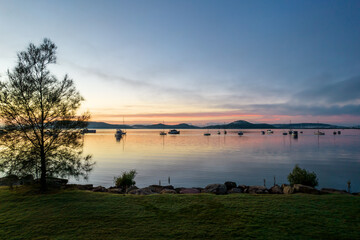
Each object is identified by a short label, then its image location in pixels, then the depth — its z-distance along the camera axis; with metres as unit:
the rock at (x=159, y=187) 18.01
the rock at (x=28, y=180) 13.86
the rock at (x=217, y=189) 15.54
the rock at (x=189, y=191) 15.69
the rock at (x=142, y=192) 14.44
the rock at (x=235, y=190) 16.16
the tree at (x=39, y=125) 13.50
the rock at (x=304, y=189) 13.90
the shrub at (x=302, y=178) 19.23
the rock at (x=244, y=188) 16.80
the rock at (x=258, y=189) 15.93
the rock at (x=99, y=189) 17.49
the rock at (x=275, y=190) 15.90
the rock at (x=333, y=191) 15.22
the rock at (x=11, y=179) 13.27
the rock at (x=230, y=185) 18.95
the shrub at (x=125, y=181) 20.73
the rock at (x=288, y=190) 14.53
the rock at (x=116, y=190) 16.95
